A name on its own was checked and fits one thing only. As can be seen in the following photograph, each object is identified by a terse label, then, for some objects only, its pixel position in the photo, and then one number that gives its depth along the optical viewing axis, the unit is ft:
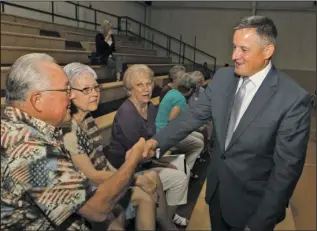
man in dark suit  3.58
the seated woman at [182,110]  7.77
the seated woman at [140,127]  5.19
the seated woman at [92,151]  3.06
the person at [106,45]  10.13
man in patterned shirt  2.48
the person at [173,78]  8.77
